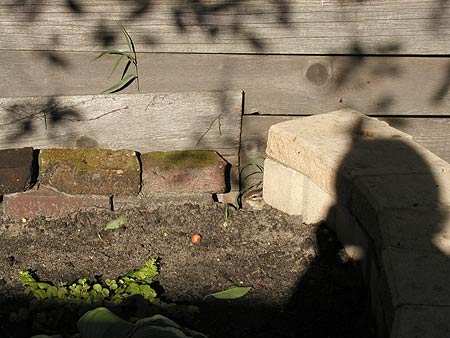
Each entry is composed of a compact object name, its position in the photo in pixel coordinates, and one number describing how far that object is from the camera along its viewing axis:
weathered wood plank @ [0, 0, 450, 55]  3.33
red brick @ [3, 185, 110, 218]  3.44
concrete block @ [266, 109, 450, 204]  2.78
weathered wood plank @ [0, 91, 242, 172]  3.48
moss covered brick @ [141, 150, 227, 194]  3.48
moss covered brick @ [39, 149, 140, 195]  3.42
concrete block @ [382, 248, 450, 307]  2.01
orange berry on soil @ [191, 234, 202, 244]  3.20
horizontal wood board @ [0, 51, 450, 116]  3.45
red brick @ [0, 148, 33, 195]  3.41
